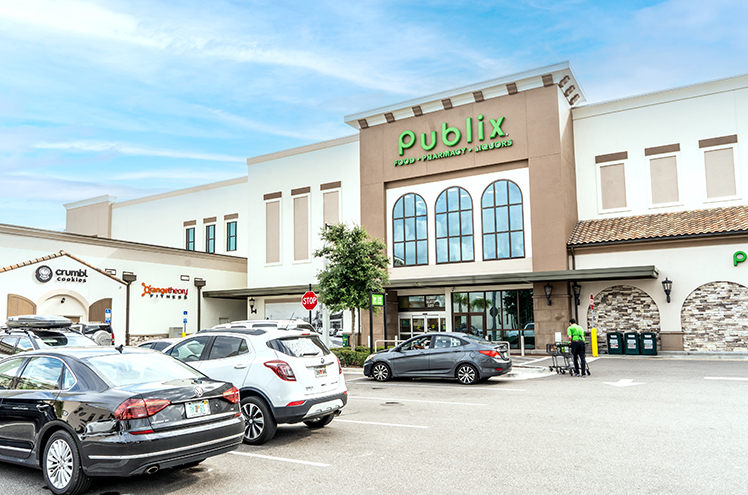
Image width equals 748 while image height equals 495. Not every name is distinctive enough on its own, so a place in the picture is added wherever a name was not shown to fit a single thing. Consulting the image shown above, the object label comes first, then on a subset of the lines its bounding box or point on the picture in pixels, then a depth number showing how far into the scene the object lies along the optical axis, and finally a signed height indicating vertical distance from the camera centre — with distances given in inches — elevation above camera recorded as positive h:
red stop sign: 871.1 +12.6
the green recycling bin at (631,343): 960.3 -65.3
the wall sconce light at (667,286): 957.9 +25.1
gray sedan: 624.1 -56.4
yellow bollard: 976.9 -61.4
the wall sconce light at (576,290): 1042.7 +23.7
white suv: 335.3 -35.6
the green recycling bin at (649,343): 944.3 -64.6
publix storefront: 1063.6 +197.6
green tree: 907.4 +56.7
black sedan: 230.2 -41.0
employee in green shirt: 684.1 -44.8
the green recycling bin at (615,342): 977.5 -64.1
